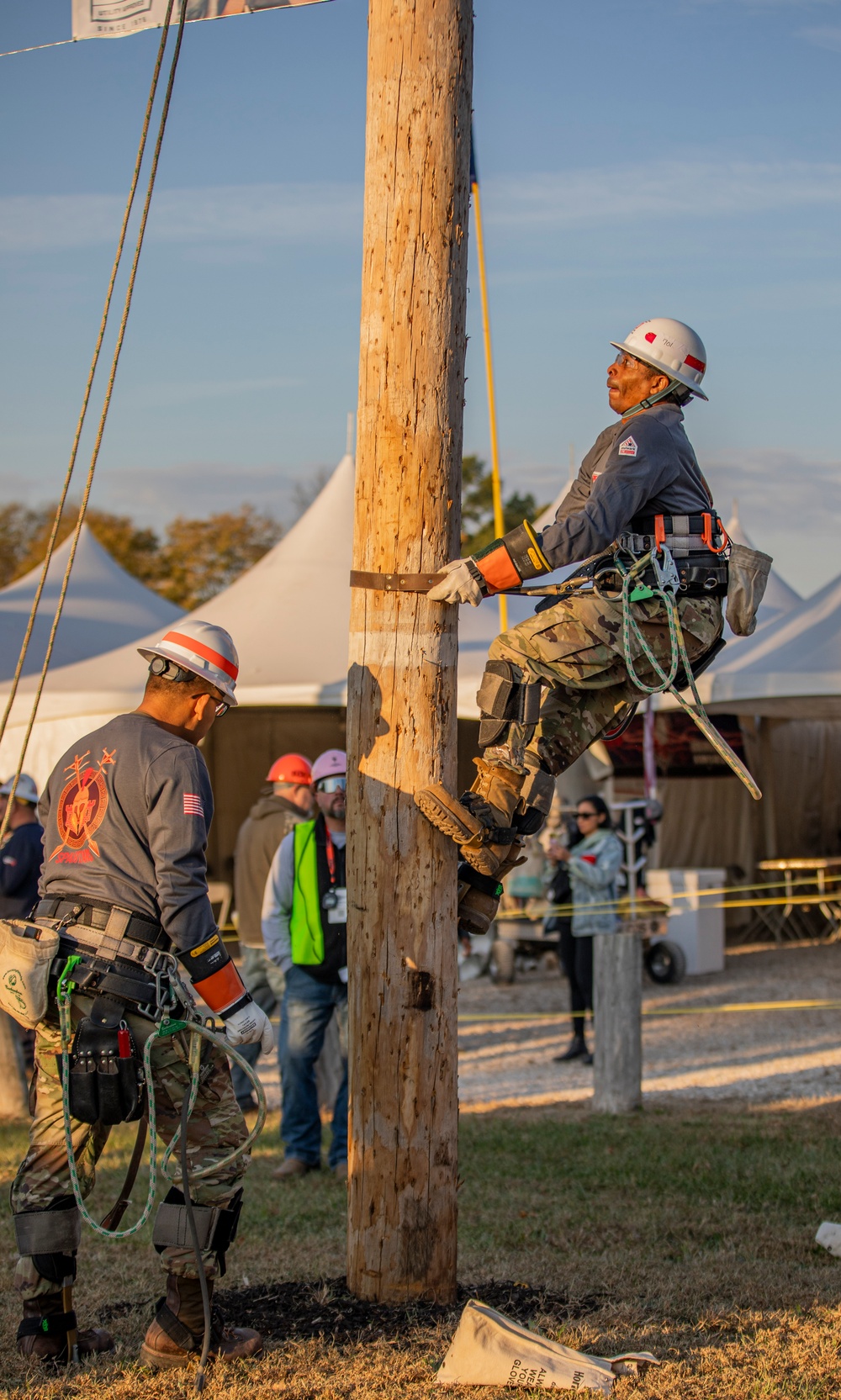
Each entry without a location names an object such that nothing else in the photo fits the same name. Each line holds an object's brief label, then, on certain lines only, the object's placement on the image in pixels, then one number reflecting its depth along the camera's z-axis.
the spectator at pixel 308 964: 14.70
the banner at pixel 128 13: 10.48
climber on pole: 8.68
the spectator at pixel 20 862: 16.75
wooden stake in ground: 17.37
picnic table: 33.75
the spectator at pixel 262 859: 16.64
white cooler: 29.02
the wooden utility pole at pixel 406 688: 8.77
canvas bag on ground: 7.65
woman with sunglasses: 20.84
